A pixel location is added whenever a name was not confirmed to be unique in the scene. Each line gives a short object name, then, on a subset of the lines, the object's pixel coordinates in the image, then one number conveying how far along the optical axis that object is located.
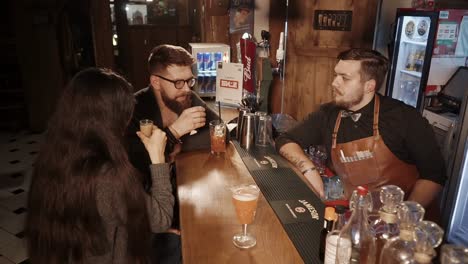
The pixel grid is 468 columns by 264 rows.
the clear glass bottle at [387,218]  1.04
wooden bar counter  1.29
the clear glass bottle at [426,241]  0.85
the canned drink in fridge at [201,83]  3.84
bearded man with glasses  2.05
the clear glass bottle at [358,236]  1.07
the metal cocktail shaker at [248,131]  2.32
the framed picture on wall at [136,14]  8.00
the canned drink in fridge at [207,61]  3.80
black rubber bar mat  1.36
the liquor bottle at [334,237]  1.11
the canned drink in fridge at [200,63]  3.77
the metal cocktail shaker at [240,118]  2.38
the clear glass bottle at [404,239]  0.92
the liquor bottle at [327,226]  1.14
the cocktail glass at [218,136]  2.20
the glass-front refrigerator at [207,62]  3.78
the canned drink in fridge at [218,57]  3.82
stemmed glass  1.35
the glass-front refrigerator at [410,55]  3.71
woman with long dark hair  1.32
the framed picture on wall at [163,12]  8.12
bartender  2.02
